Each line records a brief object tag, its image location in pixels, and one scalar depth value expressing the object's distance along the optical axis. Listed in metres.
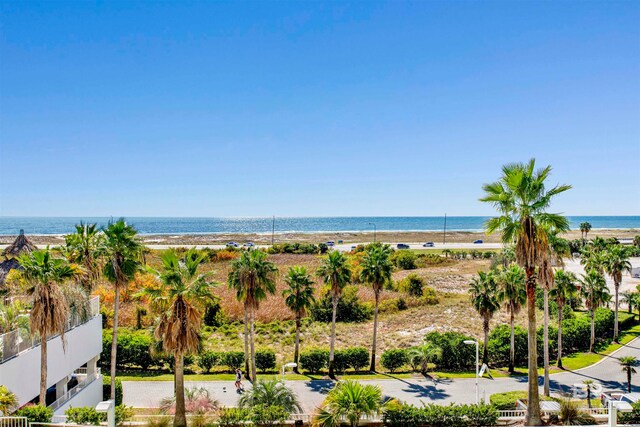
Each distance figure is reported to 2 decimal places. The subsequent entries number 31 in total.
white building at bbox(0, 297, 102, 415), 18.48
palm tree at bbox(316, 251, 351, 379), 35.16
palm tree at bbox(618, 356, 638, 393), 29.08
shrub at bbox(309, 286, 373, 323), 49.91
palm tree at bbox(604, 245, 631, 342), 45.25
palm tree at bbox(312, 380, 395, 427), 16.89
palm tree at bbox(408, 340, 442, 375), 34.89
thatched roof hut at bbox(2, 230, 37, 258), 32.91
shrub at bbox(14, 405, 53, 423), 16.50
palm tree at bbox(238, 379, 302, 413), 20.81
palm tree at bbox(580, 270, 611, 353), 40.38
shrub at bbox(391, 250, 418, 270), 82.31
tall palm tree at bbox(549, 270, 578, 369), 34.12
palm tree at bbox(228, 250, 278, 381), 31.16
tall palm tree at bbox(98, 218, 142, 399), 26.44
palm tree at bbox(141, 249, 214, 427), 19.03
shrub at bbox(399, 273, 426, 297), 59.99
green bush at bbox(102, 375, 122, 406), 26.91
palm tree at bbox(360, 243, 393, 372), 35.47
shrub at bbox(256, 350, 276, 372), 35.38
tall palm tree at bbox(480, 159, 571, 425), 18.56
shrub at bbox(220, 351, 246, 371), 35.50
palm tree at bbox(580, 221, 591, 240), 94.05
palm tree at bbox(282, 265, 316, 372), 34.88
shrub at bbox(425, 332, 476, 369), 36.38
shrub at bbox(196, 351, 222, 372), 35.19
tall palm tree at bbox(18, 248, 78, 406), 19.06
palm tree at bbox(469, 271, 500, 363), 35.03
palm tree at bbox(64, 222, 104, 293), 26.30
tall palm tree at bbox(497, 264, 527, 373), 34.19
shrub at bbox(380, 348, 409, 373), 35.88
